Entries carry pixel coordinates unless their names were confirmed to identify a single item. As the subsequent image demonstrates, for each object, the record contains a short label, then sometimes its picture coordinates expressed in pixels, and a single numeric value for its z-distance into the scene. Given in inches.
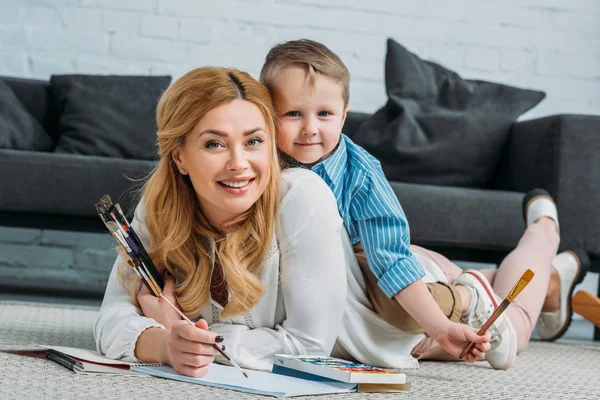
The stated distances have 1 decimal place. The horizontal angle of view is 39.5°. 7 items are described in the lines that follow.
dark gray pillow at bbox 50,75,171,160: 110.3
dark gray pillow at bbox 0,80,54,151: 106.4
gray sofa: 95.3
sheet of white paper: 44.1
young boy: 56.5
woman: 52.0
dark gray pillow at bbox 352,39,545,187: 108.0
